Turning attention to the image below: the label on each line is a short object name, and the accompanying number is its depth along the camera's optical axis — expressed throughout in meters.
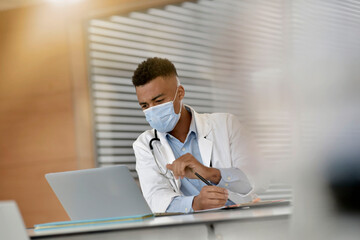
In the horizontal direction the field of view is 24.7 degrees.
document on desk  2.04
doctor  2.57
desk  1.35
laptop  2.08
